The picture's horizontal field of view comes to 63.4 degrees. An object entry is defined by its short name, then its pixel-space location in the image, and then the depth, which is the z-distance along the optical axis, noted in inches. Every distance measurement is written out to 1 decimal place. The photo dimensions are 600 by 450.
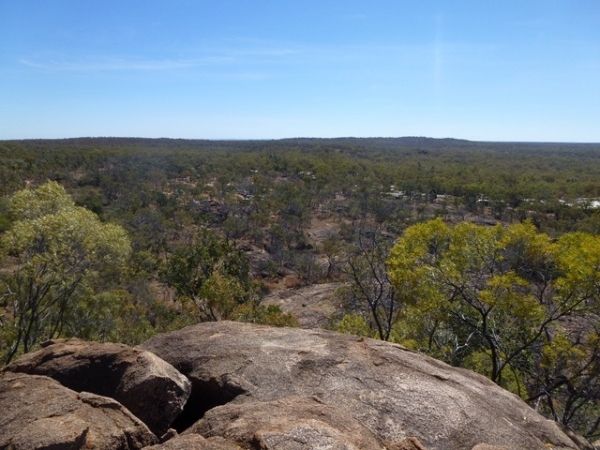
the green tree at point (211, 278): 829.8
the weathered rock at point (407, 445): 252.7
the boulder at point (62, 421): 240.7
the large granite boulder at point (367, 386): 317.1
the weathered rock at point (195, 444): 223.5
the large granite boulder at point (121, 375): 317.7
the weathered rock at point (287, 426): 229.8
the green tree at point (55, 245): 636.7
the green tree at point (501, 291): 518.9
